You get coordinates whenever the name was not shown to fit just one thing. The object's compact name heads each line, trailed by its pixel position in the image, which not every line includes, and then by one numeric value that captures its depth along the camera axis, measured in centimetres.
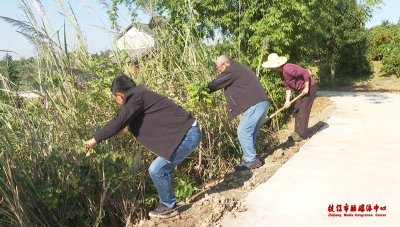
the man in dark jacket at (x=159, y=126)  295
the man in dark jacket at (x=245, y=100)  421
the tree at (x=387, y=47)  1981
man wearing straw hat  525
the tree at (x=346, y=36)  1667
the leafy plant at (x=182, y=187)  362
